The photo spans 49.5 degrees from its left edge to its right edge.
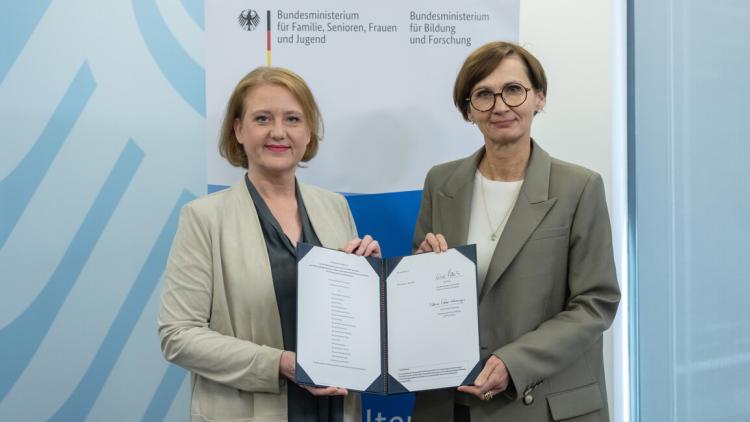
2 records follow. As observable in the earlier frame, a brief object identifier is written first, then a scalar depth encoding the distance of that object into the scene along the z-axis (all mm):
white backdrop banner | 3178
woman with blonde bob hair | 2355
